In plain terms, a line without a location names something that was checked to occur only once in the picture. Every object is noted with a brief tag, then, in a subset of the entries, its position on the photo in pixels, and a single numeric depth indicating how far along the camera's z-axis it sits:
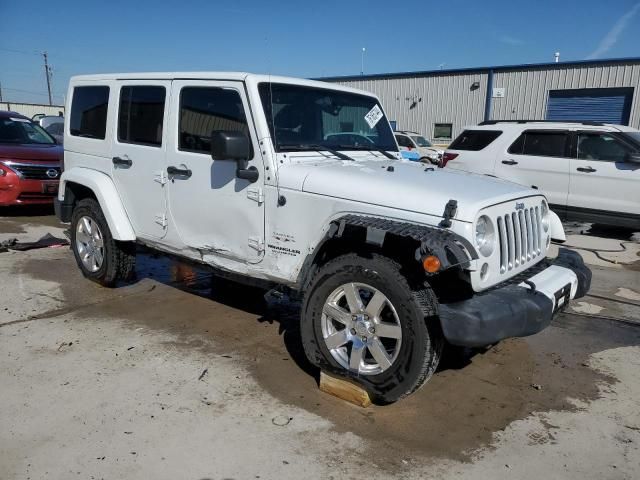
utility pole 66.51
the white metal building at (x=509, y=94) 21.59
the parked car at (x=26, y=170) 9.29
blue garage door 21.61
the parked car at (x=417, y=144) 20.00
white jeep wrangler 3.09
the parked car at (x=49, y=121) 15.15
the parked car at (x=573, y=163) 8.66
